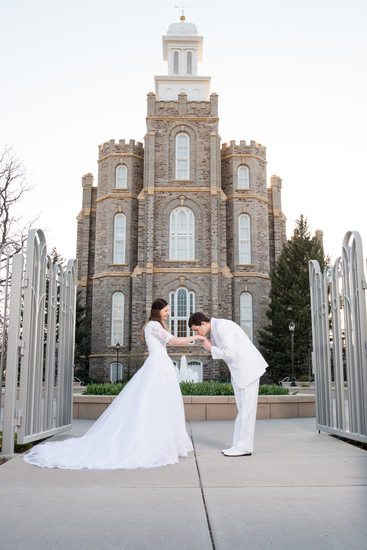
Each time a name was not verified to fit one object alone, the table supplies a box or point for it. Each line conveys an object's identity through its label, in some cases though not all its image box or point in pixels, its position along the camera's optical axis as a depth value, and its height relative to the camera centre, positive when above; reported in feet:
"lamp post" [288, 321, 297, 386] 75.54 +0.65
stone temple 97.35 +24.13
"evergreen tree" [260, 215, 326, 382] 93.61 +9.30
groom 20.92 -0.30
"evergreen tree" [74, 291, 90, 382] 101.76 +2.20
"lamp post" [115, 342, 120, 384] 91.33 -0.51
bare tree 78.76 +25.32
